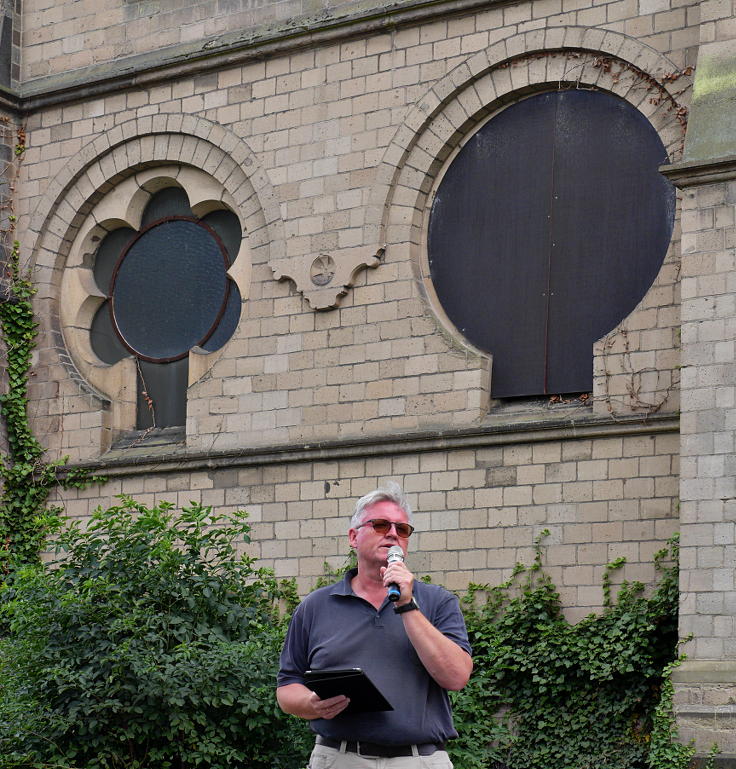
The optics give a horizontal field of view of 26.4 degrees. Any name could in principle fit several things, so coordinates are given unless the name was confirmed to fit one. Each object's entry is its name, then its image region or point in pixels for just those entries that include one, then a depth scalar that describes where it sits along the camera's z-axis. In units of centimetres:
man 602
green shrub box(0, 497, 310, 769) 1178
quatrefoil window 1662
